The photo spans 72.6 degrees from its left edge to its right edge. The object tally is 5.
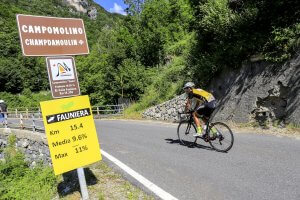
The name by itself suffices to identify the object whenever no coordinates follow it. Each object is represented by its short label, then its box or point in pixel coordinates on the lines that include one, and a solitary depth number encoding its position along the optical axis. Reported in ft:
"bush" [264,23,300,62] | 24.08
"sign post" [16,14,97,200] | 10.81
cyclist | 18.39
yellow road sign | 11.09
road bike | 17.84
